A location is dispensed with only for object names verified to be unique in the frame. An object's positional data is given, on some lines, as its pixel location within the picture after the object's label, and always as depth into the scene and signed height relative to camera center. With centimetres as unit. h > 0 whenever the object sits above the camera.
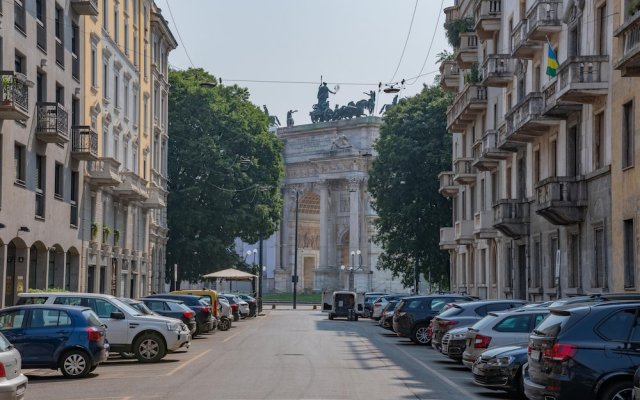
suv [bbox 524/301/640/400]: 1491 -70
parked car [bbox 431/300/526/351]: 2861 -41
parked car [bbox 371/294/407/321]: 5682 -35
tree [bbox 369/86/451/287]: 6862 +639
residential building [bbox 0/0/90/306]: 3384 +490
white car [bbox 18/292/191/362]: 2791 -81
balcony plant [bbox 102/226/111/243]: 4894 +263
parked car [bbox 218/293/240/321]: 5591 -33
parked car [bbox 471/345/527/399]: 1966 -119
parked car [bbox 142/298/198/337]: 3466 -36
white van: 6594 -42
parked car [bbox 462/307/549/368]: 2245 -61
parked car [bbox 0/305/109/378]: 2323 -78
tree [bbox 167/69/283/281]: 7138 +733
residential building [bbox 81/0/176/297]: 4675 +685
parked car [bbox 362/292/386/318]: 6769 -36
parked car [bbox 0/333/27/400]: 1480 -100
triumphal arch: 11338 +972
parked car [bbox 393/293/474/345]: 3722 -51
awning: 6738 +127
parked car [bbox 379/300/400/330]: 4734 -73
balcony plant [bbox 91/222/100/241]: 4672 +260
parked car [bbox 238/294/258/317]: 6723 -31
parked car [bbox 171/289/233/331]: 4331 -37
